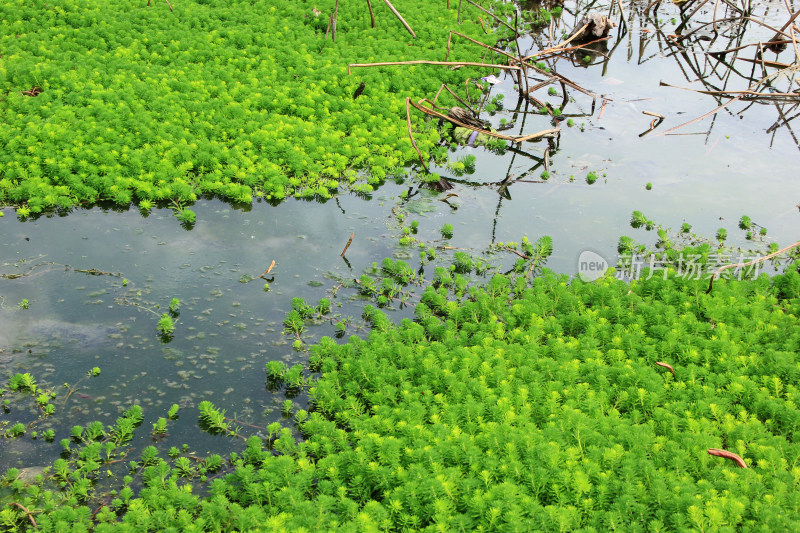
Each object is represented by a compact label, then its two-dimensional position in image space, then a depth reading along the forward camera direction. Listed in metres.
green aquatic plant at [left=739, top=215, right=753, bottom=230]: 8.96
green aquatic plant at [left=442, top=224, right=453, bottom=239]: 8.66
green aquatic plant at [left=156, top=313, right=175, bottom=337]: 6.96
